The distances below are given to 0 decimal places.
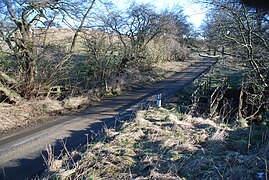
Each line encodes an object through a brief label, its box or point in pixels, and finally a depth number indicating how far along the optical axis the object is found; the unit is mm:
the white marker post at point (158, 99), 10519
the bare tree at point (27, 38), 11148
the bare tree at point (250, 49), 8781
